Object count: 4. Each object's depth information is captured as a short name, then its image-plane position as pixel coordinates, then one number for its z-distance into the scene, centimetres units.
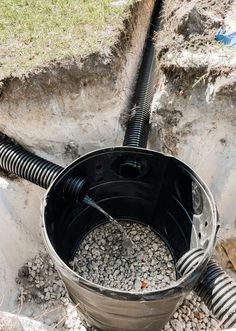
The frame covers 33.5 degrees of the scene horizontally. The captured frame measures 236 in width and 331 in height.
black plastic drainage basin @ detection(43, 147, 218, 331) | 138
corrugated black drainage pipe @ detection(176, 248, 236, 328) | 153
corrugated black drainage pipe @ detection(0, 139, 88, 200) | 175
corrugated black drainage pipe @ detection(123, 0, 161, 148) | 201
